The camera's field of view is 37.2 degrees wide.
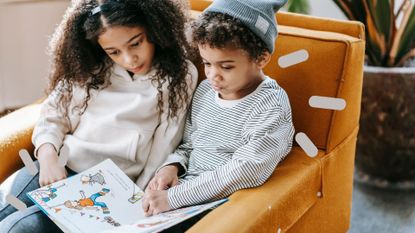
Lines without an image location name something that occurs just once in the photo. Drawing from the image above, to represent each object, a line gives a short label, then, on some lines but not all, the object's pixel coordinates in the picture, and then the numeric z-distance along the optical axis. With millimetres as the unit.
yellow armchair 1382
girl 1515
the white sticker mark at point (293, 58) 1499
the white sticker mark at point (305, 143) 1521
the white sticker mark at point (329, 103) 1489
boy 1351
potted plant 2225
